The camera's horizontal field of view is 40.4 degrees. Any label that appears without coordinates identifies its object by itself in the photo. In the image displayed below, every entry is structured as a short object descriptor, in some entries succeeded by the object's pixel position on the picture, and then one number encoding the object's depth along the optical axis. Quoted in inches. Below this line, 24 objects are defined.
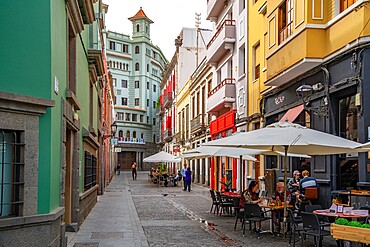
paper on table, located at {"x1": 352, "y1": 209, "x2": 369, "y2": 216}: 380.2
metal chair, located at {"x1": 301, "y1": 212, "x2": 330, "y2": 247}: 383.6
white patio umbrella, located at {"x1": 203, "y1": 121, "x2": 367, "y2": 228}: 406.6
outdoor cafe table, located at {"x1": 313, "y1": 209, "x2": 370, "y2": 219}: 379.5
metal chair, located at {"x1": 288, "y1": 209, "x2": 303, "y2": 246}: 422.3
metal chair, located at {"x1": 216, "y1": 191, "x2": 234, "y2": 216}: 650.8
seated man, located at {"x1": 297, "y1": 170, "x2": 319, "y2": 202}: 563.8
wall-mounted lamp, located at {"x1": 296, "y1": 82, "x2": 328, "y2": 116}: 571.5
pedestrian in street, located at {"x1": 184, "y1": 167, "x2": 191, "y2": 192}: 1263.4
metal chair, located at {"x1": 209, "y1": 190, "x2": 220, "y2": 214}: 669.9
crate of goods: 309.4
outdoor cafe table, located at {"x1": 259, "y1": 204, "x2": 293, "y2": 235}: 490.3
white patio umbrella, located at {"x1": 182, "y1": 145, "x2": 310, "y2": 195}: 623.3
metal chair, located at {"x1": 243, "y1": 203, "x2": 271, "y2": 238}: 488.4
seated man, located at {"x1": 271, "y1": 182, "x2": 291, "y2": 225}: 508.5
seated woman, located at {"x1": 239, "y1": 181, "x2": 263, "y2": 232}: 546.7
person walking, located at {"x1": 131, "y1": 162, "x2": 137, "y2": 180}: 2015.3
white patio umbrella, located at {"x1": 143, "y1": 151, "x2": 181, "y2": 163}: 1518.2
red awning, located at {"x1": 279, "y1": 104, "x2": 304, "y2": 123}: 641.0
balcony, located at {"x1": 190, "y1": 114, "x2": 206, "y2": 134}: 1466.5
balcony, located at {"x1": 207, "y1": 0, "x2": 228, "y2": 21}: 1176.7
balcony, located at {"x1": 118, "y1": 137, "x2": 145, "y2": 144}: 3235.7
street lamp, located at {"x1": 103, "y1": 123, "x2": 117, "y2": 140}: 1322.6
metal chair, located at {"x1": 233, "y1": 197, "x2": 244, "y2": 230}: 534.2
